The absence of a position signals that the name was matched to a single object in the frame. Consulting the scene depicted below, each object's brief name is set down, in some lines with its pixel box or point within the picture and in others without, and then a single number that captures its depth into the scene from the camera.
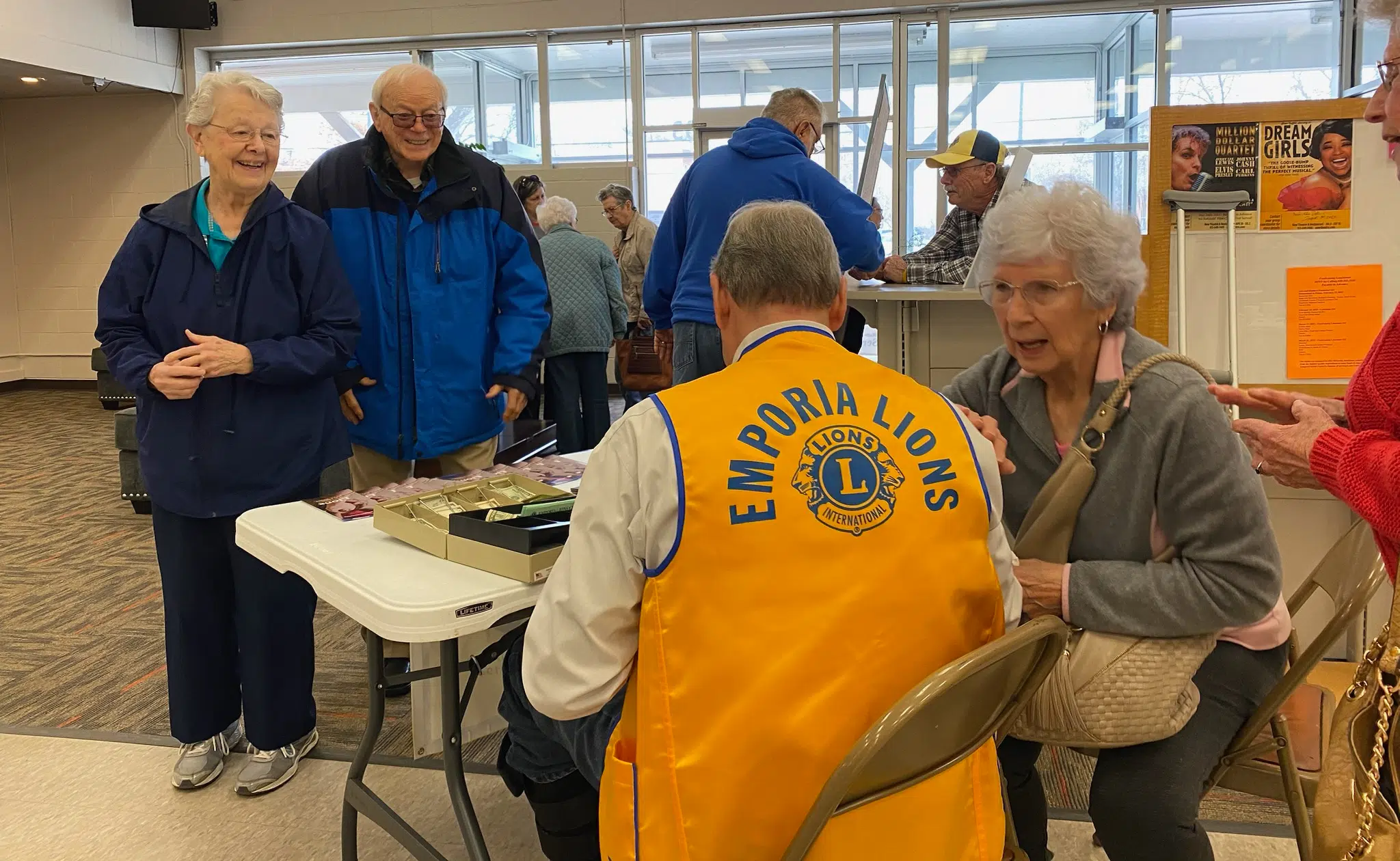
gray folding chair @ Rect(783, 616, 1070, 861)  1.07
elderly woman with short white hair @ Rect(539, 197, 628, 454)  5.02
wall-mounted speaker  8.94
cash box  1.48
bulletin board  2.67
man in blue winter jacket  2.56
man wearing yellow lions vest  1.12
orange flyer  2.70
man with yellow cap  3.99
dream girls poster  2.68
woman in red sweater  1.18
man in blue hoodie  3.29
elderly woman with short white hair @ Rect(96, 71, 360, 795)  2.24
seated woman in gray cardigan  1.47
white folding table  1.38
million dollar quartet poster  2.73
